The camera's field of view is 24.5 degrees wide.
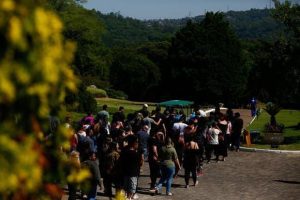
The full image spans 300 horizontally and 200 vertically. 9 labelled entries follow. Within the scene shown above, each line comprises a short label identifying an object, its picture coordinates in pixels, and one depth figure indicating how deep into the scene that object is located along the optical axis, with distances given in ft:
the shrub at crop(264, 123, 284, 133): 99.76
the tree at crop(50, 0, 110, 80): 236.22
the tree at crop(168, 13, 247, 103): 276.00
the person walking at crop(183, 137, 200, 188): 62.08
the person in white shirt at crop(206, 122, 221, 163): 77.36
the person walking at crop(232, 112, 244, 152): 86.79
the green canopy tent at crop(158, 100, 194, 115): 144.36
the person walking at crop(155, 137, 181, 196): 57.57
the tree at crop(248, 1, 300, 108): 104.88
